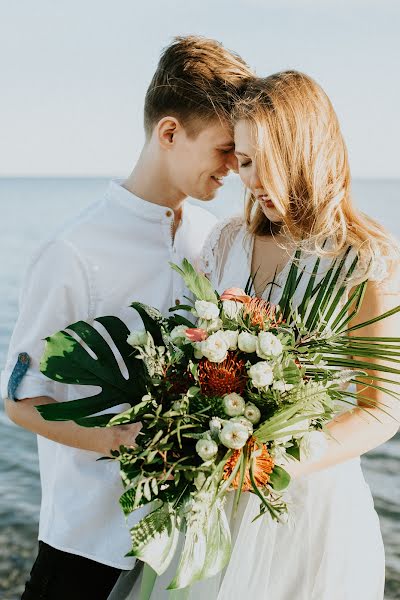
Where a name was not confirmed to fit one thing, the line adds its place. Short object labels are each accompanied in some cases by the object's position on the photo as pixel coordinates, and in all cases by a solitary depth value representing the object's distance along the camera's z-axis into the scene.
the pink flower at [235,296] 2.35
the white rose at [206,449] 2.05
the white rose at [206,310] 2.23
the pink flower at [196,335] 2.19
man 2.76
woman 2.59
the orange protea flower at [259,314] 2.27
